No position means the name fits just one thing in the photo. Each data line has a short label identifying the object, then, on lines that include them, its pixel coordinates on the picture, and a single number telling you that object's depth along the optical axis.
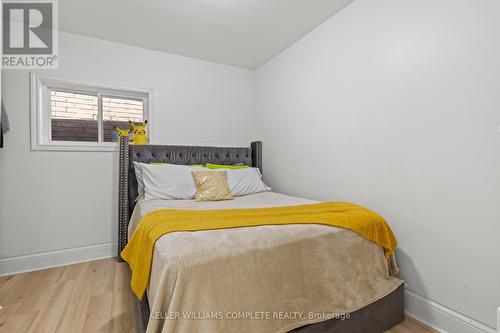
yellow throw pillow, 2.37
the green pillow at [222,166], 2.93
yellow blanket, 1.26
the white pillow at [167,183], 2.36
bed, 0.95
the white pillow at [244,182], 2.65
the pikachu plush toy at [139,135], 2.83
